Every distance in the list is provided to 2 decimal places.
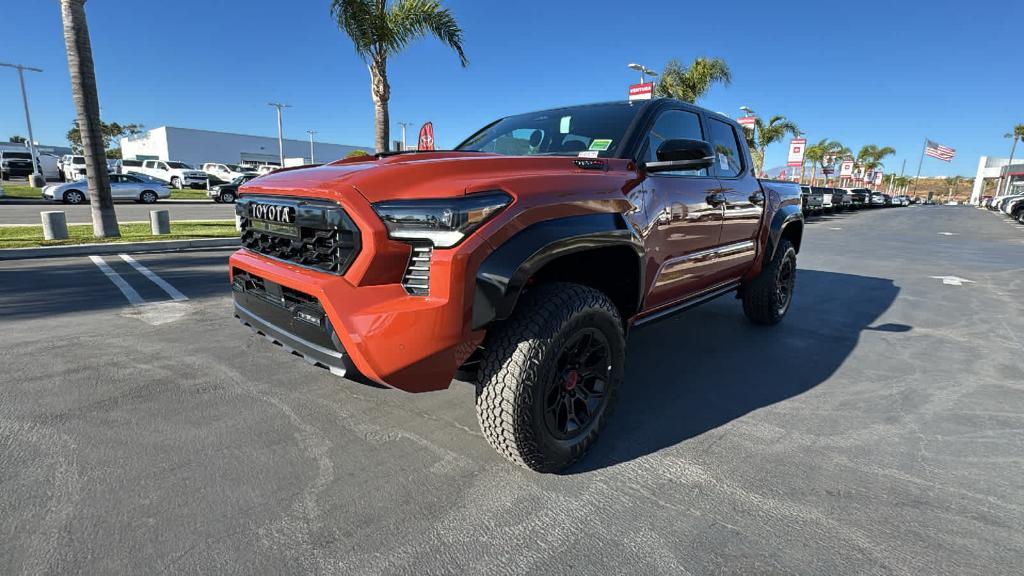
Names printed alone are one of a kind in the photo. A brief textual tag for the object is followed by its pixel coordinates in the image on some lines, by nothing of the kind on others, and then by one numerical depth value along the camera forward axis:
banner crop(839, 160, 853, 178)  51.44
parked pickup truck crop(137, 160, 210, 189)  31.41
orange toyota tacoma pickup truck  1.88
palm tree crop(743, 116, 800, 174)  34.50
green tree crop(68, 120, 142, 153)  64.44
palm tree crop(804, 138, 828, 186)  53.12
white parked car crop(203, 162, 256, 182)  32.38
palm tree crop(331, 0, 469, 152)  10.70
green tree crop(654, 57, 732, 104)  22.64
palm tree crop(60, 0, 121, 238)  8.65
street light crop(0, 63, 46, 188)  27.28
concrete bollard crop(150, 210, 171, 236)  9.96
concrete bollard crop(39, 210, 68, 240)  8.60
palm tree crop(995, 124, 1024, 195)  63.40
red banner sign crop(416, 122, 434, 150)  9.51
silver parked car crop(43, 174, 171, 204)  18.48
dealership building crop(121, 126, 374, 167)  57.02
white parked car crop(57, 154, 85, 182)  27.82
